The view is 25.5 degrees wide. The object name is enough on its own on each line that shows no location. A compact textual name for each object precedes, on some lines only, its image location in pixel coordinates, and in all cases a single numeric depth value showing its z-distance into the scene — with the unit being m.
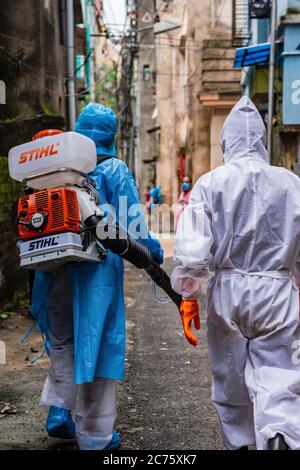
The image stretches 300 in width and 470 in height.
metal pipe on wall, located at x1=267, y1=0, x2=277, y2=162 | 11.48
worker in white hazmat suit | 3.28
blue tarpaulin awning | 12.58
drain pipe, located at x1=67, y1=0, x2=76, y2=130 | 13.18
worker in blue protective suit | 3.59
